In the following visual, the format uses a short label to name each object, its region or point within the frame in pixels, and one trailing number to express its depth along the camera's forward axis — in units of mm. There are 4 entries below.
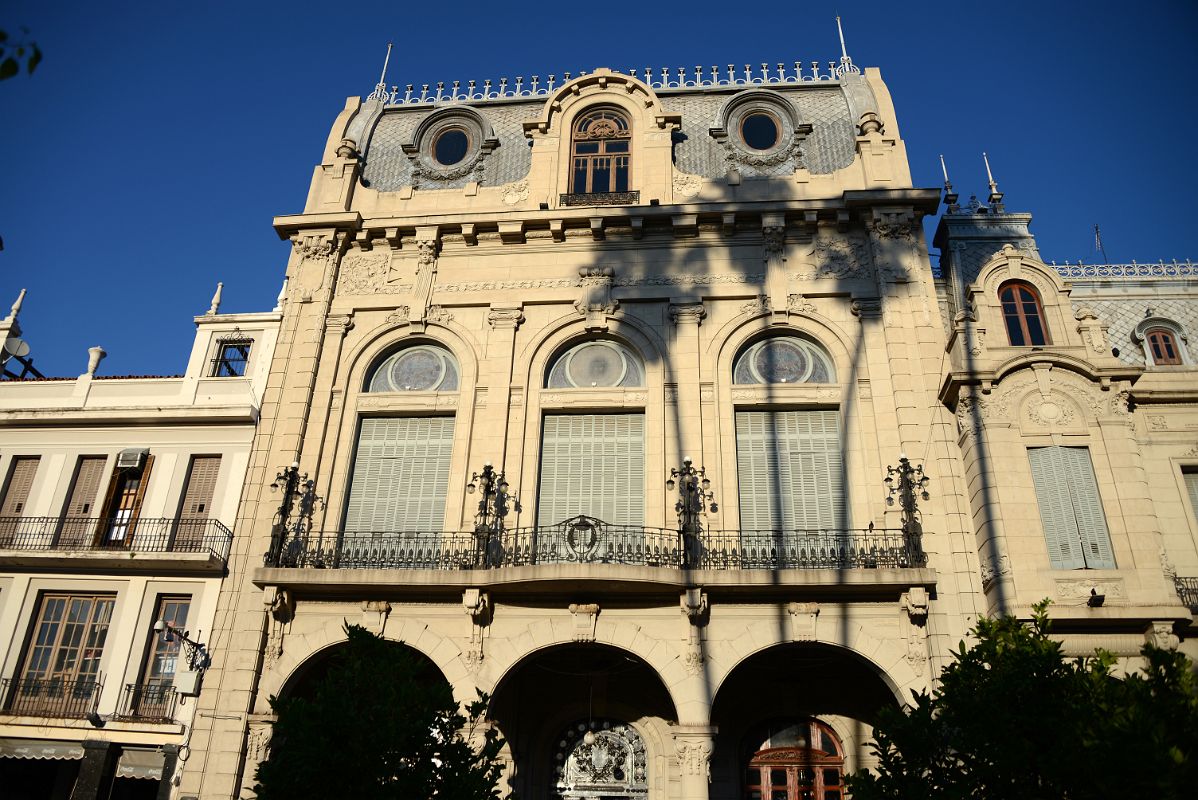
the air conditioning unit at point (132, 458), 20031
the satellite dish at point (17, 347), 23938
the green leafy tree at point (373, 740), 11008
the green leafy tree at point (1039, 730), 9641
